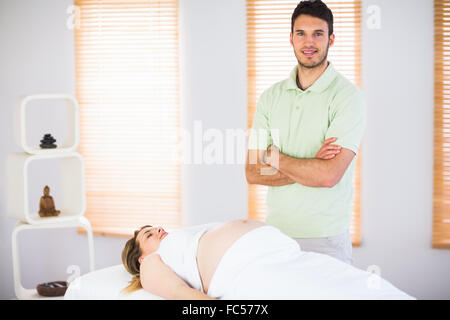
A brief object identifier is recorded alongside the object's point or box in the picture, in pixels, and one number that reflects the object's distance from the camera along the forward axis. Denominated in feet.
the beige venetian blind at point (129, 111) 10.52
